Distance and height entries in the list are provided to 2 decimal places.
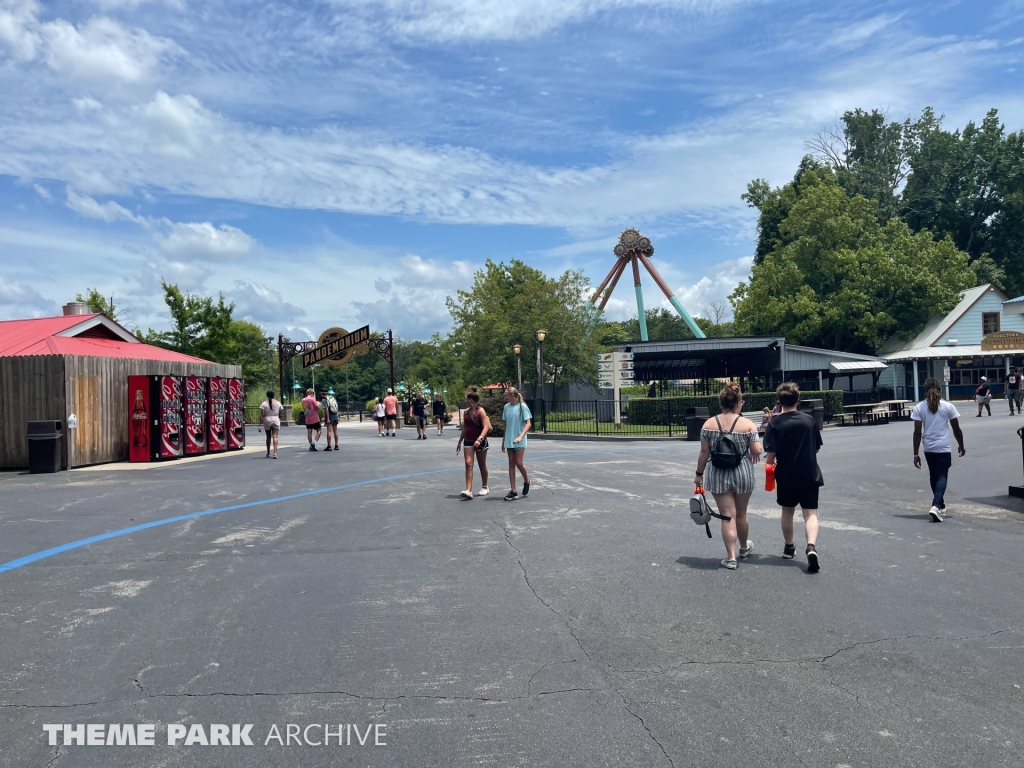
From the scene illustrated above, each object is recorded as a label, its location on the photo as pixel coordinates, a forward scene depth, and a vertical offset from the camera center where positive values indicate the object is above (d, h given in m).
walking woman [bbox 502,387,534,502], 11.78 -0.35
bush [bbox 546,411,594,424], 31.66 -0.49
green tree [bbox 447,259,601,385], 39.66 +3.60
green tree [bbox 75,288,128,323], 46.88 +6.82
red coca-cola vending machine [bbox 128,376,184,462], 20.00 -0.03
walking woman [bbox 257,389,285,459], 20.75 -0.11
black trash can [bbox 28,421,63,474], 17.31 -0.58
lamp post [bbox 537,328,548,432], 29.94 +1.49
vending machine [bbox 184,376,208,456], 21.63 +0.00
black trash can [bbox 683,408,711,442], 26.03 -0.67
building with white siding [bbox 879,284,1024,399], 44.28 +2.82
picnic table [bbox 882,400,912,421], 33.44 -0.68
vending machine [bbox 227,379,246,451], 23.78 -0.09
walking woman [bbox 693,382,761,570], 7.26 -0.57
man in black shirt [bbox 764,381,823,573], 7.24 -0.56
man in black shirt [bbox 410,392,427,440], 28.66 -0.25
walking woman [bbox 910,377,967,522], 9.97 -0.54
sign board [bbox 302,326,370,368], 45.78 +3.67
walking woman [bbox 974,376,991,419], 30.12 -0.14
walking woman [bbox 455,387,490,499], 11.89 -0.39
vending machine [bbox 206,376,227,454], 22.67 +0.01
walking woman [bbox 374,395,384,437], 31.34 -0.25
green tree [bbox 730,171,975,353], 45.84 +6.87
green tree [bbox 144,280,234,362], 45.00 +5.02
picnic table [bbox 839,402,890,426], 32.31 -0.73
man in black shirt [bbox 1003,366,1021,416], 31.33 +0.08
